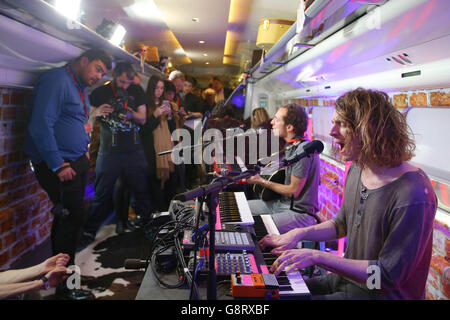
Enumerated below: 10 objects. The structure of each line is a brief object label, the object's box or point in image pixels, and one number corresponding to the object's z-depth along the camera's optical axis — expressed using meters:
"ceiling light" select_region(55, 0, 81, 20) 1.88
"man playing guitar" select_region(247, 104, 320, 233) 2.47
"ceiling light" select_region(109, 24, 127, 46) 3.12
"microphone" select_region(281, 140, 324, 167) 1.28
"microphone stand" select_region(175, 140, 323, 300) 0.98
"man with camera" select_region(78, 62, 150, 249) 3.49
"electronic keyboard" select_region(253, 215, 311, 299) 1.14
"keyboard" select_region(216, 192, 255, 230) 1.75
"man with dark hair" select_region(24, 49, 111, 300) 2.31
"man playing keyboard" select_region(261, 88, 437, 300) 1.17
